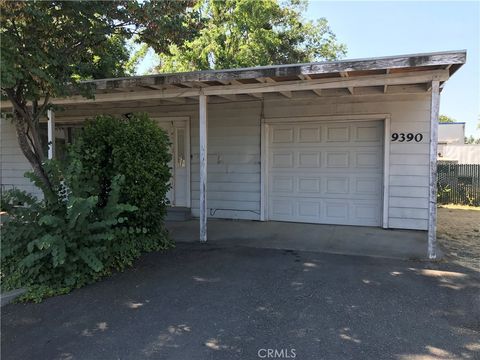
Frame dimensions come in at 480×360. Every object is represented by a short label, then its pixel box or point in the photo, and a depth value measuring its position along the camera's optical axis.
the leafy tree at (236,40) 16.38
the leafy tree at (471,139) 58.11
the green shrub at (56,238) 4.10
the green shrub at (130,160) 5.08
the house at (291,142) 6.17
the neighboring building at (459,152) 18.72
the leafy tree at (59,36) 4.43
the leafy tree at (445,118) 46.22
